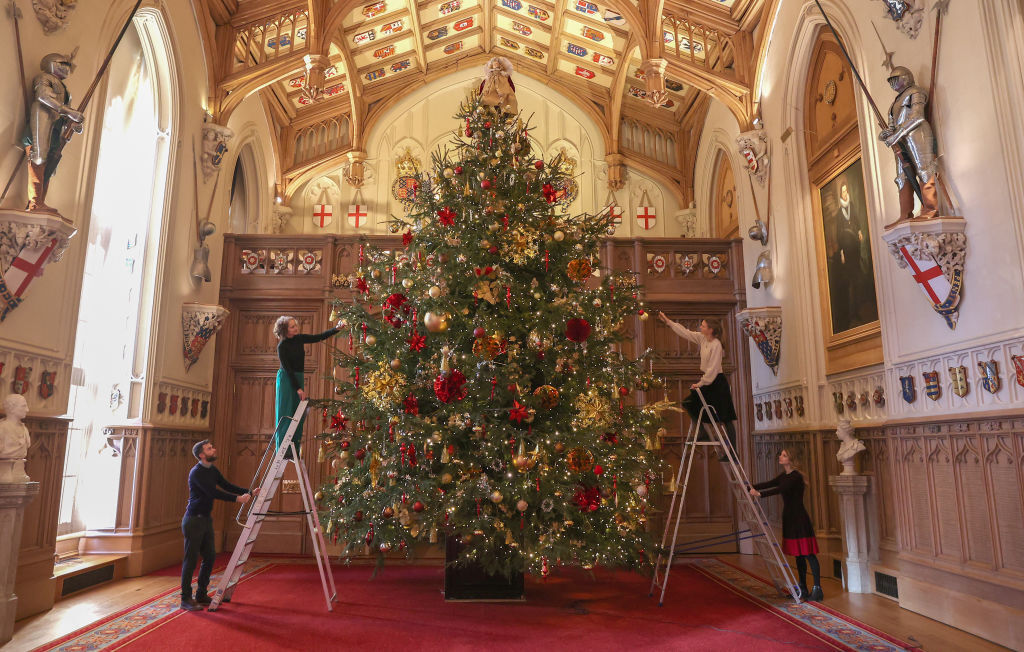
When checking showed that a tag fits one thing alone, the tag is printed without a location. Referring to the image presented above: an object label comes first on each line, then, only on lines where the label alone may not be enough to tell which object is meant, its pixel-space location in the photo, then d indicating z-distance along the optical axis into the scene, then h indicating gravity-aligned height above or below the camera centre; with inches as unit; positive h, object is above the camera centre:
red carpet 179.8 -51.4
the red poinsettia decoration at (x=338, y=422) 234.2 +8.7
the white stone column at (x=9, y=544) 179.2 -25.4
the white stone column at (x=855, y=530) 247.4 -31.4
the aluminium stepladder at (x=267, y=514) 208.8 -20.2
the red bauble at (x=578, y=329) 222.4 +38.1
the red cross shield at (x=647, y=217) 491.2 +164.6
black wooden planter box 228.8 -46.3
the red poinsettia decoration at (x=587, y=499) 218.5 -16.7
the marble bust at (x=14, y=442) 183.8 +1.9
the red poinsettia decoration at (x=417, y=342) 220.7 +33.9
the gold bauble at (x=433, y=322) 211.5 +38.7
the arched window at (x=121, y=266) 290.7 +80.4
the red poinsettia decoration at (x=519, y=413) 207.9 +10.3
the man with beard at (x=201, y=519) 212.7 -22.3
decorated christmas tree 210.1 +20.3
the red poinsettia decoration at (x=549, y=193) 243.1 +90.2
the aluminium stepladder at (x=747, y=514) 231.6 -24.8
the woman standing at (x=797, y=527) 232.2 -27.9
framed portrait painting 267.1 +73.1
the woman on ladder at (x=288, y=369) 236.1 +27.3
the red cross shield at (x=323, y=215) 489.1 +166.0
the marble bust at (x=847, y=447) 258.2 -0.7
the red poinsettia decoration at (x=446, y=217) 231.3 +77.7
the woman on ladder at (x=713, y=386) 267.3 +23.3
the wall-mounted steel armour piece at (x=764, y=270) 334.3 +86.1
